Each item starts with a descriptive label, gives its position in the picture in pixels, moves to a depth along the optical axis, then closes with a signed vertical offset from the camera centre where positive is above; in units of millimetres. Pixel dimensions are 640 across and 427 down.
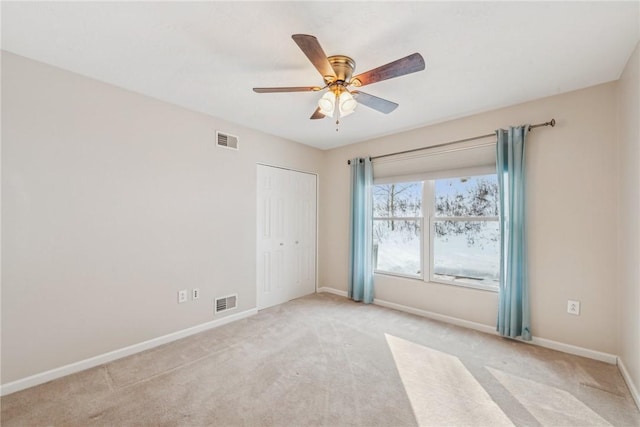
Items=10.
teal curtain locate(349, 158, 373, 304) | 4055 -326
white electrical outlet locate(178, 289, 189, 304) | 2957 -901
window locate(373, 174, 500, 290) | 3153 -219
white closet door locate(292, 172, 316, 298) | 4363 -322
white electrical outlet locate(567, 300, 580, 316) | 2564 -872
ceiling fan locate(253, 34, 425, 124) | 1651 +922
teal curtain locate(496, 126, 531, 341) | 2779 -345
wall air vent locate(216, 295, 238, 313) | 3283 -1102
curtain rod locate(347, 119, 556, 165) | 2696 +865
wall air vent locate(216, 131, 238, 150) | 3312 +885
